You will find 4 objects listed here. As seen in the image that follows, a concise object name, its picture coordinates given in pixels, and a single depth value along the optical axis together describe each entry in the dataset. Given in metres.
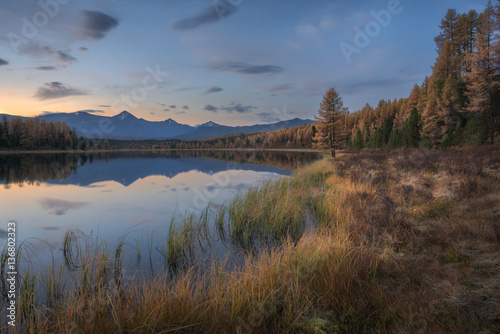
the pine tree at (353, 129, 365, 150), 61.55
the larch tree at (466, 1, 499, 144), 32.28
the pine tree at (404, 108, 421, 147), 44.69
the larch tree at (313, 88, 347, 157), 41.00
